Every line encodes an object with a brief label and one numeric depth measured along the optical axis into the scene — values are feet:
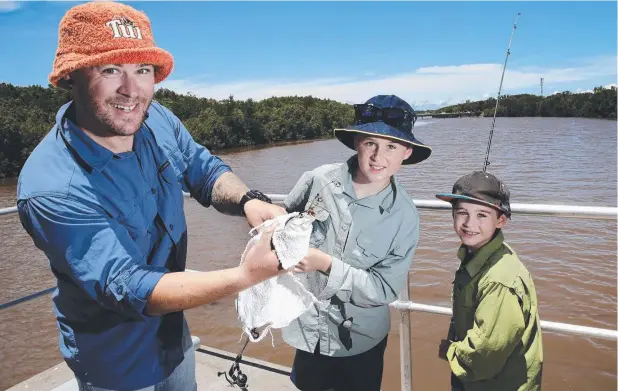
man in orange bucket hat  3.21
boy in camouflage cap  5.20
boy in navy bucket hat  5.38
